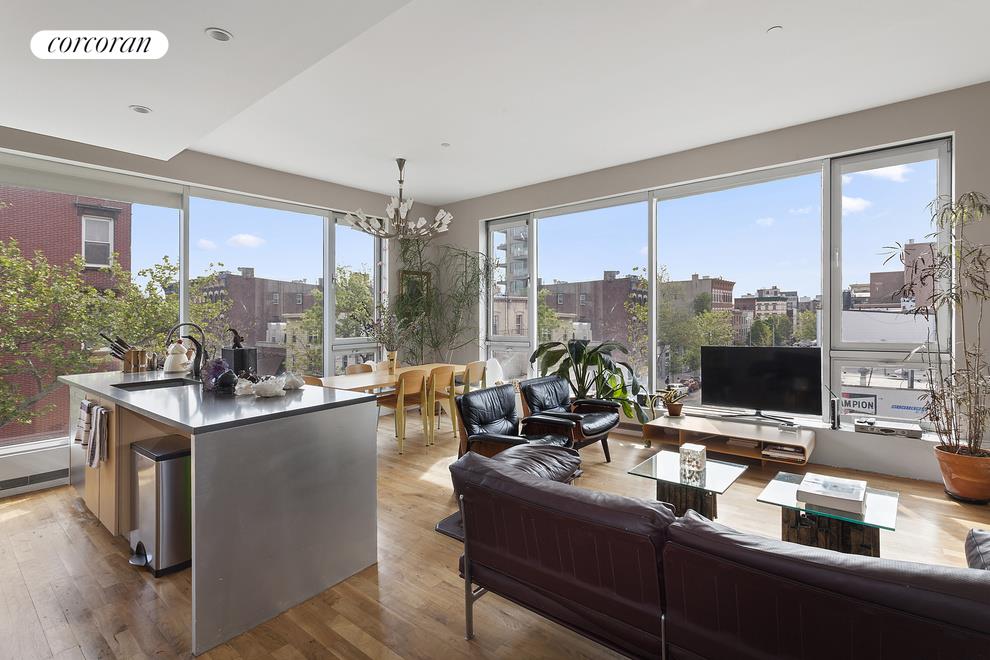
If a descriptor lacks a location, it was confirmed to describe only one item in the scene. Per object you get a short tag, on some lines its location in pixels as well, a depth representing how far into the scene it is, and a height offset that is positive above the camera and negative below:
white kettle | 3.49 -0.23
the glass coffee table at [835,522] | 2.22 -0.95
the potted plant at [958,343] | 3.46 -0.12
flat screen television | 4.31 -0.47
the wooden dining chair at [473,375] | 5.49 -0.54
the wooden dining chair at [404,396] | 4.79 -0.71
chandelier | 4.67 +1.07
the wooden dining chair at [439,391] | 5.13 -0.71
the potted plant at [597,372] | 5.02 -0.47
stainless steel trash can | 2.51 -0.93
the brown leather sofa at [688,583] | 1.06 -0.69
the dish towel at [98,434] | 2.85 -0.63
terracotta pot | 3.39 -1.06
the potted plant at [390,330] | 6.45 -0.03
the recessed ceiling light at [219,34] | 2.25 +1.38
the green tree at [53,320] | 3.94 +0.07
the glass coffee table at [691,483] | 2.73 -0.88
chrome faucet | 3.33 -0.23
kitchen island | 2.02 -0.78
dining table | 4.37 -0.50
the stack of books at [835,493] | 2.24 -0.80
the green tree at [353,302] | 6.32 +0.35
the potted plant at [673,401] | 4.90 -0.74
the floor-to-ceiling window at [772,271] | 4.09 +0.58
